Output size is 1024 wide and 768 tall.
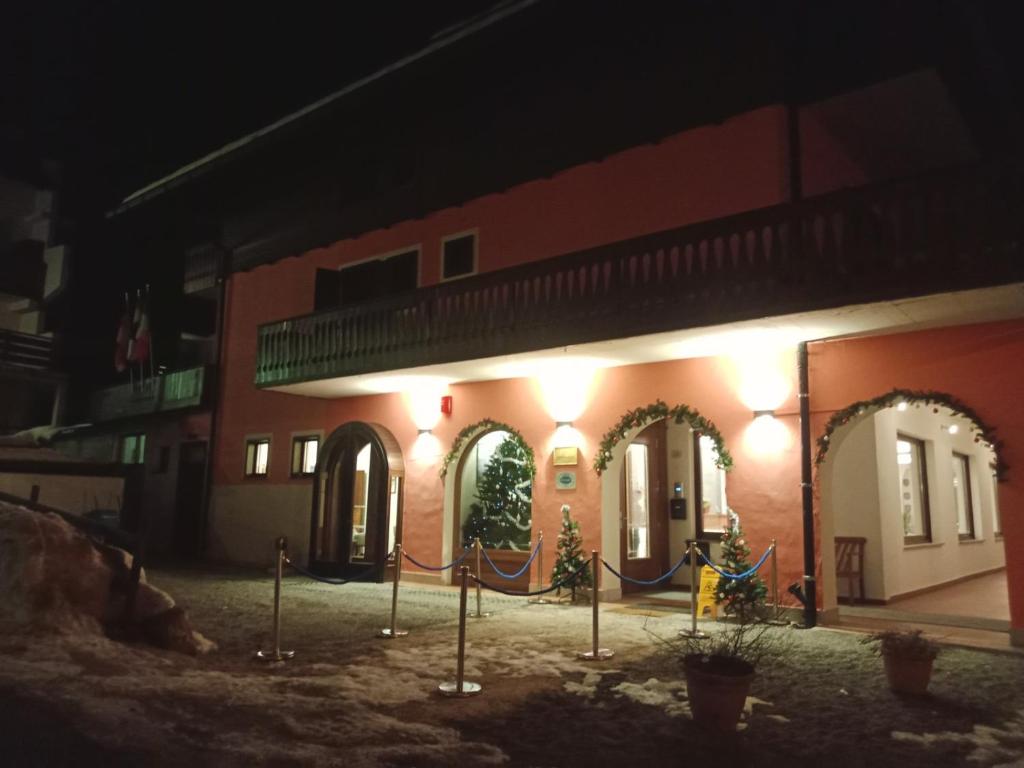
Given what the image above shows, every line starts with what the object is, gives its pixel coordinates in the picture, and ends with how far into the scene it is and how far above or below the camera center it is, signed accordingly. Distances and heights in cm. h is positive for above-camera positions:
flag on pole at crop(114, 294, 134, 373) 2036 +396
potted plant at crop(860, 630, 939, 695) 624 -114
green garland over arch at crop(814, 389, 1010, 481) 886 +126
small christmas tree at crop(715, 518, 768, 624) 991 -93
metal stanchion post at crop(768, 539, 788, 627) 972 -105
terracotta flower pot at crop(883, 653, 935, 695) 625 -125
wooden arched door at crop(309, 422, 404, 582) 1452 +4
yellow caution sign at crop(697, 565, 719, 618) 1021 -104
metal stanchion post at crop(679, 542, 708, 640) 861 -101
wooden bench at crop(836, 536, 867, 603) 1180 -68
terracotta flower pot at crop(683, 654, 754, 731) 523 -119
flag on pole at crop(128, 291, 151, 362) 1953 +385
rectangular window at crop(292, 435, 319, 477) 1650 +96
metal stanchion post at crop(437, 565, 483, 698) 615 -145
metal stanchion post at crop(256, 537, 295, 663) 736 -142
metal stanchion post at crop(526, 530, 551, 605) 1217 -85
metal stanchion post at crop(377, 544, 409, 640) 865 -142
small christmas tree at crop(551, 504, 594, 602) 1175 -66
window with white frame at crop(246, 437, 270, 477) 1761 +95
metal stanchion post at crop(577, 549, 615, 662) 748 -138
